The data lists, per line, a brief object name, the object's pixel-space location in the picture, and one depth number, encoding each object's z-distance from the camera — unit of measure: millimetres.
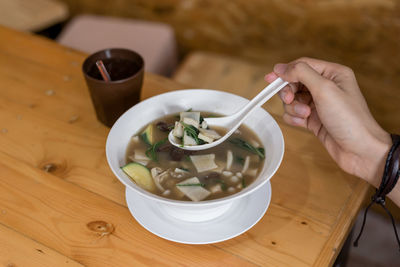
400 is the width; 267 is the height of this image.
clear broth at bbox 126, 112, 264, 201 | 959
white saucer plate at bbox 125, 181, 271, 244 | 941
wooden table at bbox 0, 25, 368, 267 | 939
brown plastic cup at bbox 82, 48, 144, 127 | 1189
